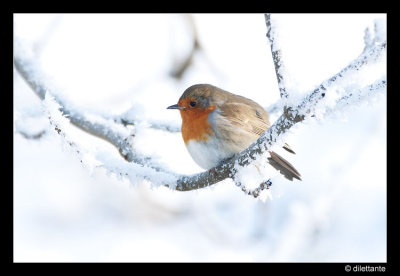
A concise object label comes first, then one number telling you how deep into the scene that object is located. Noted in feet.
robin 22.12
